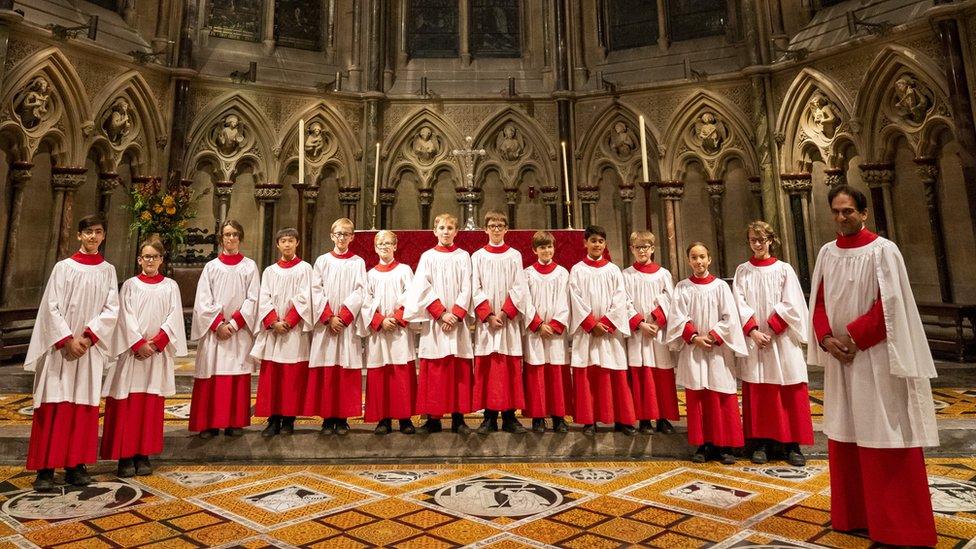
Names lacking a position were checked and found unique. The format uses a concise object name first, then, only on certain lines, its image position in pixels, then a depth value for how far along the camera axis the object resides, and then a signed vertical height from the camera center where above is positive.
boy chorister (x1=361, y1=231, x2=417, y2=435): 4.30 -0.13
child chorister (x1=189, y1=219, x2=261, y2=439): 4.21 +0.02
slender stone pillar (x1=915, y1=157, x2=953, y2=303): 7.93 +1.90
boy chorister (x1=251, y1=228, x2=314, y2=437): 4.28 -0.04
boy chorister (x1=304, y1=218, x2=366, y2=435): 4.29 -0.09
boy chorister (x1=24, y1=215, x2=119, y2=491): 3.54 -0.08
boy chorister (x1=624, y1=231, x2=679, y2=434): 4.30 -0.14
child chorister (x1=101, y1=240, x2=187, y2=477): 3.78 -0.17
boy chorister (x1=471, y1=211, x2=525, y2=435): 4.30 +0.05
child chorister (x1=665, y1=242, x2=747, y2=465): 3.93 -0.12
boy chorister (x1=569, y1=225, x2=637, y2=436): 4.26 -0.08
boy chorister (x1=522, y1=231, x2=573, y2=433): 4.34 -0.06
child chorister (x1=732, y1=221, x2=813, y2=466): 3.87 -0.16
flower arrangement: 7.95 +2.08
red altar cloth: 6.53 +1.21
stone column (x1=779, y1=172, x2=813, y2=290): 9.38 +2.17
